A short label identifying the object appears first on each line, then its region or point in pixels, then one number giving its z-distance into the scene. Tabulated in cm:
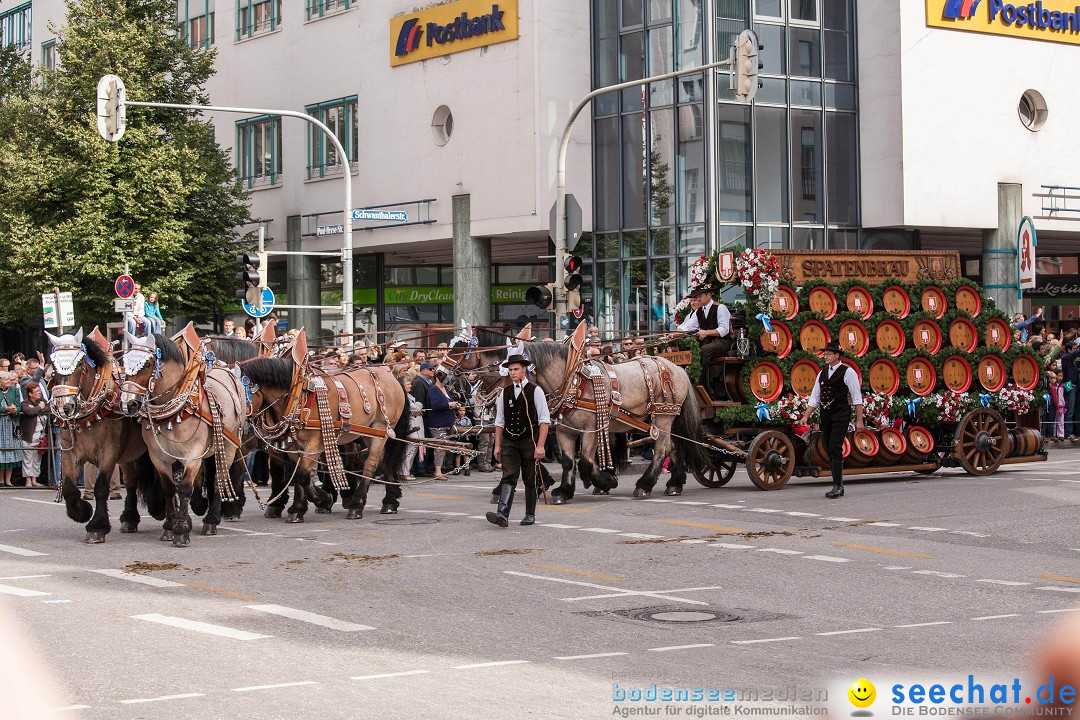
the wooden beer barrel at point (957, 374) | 2061
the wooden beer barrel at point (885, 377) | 2006
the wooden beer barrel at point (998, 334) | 2116
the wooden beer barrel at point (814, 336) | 1945
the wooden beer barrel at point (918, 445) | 2041
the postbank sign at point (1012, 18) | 3603
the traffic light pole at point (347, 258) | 2922
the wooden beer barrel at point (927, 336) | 2045
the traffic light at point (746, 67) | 2244
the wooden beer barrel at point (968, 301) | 2092
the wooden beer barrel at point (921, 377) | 2030
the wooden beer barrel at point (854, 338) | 1981
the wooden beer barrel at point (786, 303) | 1936
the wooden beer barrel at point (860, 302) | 2000
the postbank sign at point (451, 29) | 3659
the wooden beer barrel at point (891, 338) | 2012
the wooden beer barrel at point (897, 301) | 2034
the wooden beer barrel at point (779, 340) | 1927
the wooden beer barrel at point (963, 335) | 2080
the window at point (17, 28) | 5669
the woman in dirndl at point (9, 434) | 2283
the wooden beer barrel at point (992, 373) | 2091
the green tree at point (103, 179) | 3734
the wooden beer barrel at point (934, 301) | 2064
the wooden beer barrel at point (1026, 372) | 2130
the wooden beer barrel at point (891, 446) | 2017
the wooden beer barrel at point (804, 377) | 1938
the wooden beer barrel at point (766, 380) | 1925
